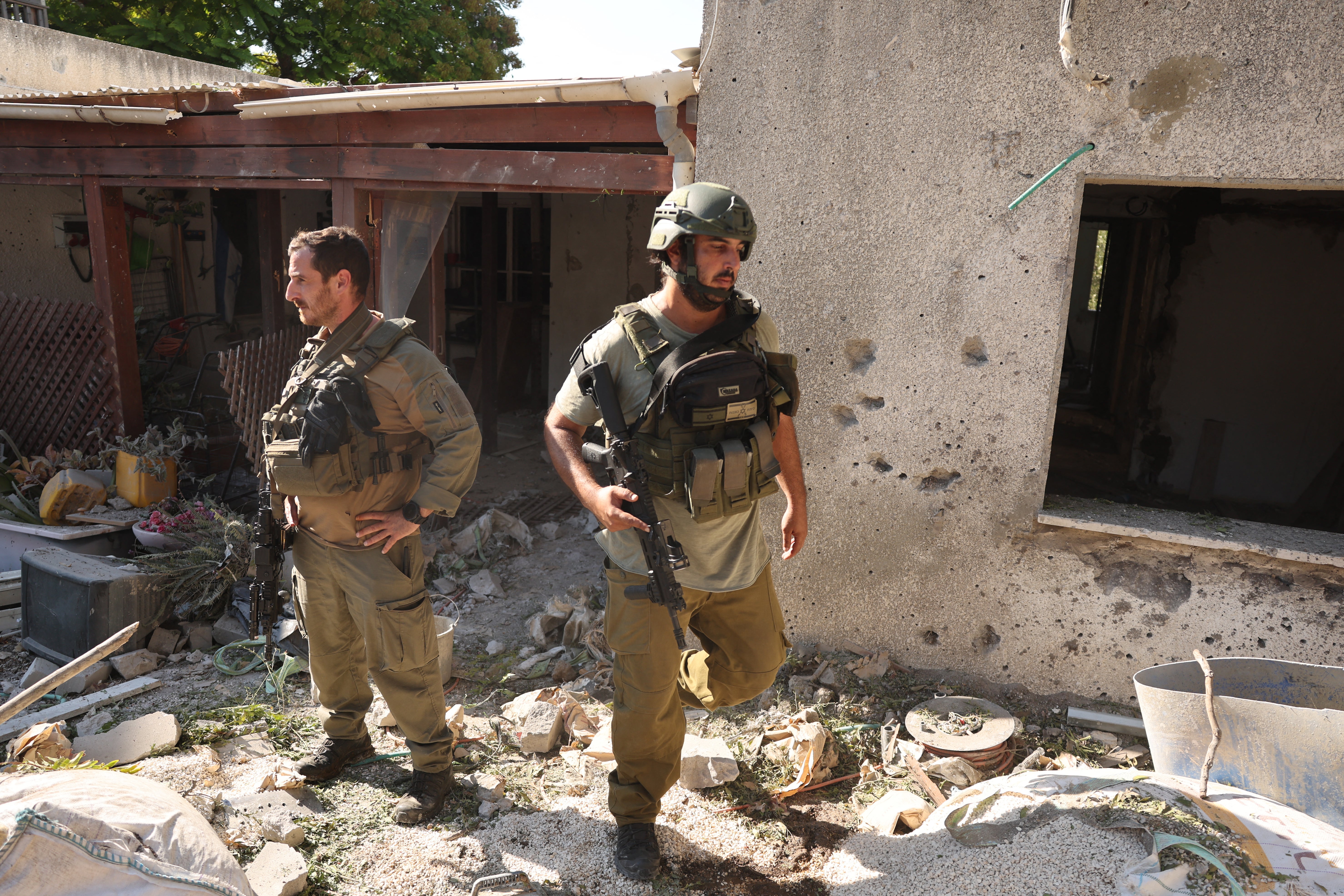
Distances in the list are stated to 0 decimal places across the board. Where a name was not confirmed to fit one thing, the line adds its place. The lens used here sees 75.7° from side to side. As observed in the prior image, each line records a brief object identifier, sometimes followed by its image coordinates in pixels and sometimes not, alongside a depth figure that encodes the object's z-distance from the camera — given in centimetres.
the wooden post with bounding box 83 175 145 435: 573
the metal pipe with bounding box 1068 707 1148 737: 301
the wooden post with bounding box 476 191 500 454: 745
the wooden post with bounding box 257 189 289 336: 755
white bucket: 348
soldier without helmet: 250
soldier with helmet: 223
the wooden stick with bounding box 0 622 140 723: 181
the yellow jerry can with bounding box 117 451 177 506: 524
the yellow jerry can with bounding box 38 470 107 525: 503
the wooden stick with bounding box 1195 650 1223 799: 192
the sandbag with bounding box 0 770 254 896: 160
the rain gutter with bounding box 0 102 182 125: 492
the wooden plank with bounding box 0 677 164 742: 323
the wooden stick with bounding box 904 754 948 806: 270
